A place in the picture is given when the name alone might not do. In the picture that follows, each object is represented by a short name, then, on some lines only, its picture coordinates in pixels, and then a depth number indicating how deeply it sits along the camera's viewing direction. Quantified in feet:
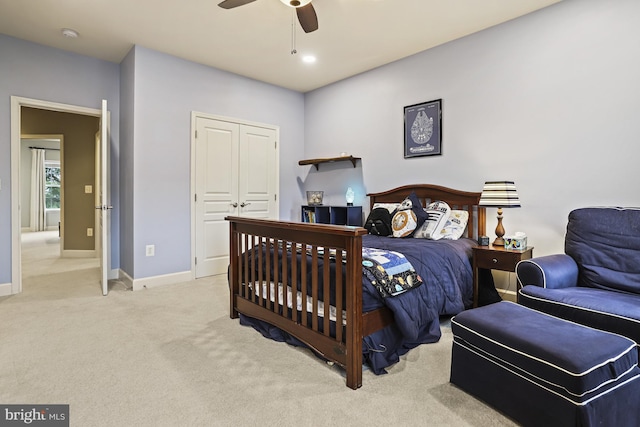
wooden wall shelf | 14.76
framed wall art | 12.11
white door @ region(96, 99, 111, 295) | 11.40
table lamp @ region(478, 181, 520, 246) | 9.46
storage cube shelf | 14.52
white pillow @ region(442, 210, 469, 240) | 10.56
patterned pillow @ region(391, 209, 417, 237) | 10.66
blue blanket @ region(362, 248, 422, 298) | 6.39
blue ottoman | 4.38
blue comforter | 6.42
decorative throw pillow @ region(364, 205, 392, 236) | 11.43
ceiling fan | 8.11
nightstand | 8.83
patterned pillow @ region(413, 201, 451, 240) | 10.48
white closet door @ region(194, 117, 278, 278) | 14.01
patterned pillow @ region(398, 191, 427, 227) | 10.77
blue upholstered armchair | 6.14
